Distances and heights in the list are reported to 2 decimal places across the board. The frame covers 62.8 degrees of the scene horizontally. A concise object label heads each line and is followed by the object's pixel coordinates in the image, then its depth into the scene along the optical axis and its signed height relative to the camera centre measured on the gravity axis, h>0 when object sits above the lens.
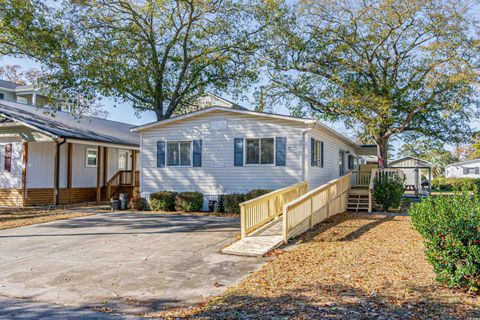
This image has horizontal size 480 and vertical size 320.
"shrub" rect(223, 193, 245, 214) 14.55 -1.03
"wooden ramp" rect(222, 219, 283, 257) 7.92 -1.51
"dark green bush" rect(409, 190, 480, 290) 4.98 -0.90
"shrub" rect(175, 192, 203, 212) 15.17 -1.05
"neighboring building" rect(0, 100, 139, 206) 16.95 +0.66
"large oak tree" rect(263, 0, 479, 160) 18.50 +5.78
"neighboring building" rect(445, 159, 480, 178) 50.69 +0.84
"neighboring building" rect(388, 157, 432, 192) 22.59 +0.43
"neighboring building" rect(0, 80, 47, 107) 30.85 +6.35
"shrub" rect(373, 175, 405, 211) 15.06 -0.69
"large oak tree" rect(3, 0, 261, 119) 17.47 +6.01
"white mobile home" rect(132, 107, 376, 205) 14.42 +0.86
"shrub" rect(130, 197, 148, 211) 16.02 -1.25
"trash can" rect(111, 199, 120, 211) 15.84 -1.26
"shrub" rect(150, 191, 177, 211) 15.55 -1.05
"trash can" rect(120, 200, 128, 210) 16.17 -1.28
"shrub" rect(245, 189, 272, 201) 14.11 -0.68
